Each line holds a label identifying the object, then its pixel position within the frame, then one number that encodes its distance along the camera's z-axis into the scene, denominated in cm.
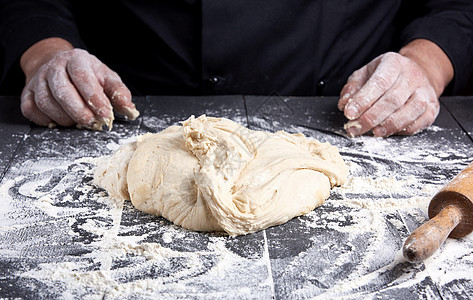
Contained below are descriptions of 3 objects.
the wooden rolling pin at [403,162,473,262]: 69
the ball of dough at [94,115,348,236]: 73
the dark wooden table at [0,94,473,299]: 69
